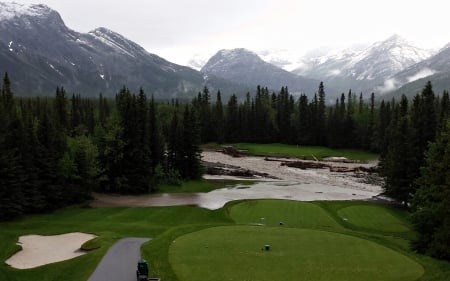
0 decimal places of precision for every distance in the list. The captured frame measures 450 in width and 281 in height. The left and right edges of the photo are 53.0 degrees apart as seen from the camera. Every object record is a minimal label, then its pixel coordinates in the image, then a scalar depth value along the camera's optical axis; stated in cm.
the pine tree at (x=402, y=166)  5641
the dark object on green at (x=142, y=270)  2337
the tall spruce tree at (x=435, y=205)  3127
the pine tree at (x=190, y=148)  8462
